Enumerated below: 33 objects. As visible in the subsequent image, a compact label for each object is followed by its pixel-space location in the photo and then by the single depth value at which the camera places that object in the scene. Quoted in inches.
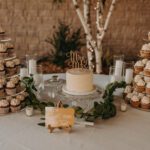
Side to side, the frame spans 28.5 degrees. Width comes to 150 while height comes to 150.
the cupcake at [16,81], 75.5
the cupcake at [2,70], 73.4
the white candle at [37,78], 88.8
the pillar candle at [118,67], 92.7
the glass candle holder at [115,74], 92.0
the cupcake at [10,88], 73.7
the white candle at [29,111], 72.5
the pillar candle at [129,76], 87.8
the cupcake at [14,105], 73.6
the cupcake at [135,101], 78.6
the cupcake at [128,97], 81.4
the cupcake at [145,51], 77.7
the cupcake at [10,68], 74.9
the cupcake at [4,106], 72.4
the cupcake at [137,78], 78.7
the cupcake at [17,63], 76.9
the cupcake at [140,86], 76.9
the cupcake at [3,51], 74.2
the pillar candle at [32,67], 91.5
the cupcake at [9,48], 77.0
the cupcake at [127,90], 83.6
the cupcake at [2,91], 73.3
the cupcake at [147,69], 76.4
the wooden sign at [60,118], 64.3
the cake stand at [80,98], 75.2
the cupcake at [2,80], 73.8
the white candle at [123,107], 76.8
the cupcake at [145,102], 76.4
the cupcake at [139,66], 79.2
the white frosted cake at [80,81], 77.3
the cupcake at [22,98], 75.0
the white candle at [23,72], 92.3
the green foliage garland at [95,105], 69.7
